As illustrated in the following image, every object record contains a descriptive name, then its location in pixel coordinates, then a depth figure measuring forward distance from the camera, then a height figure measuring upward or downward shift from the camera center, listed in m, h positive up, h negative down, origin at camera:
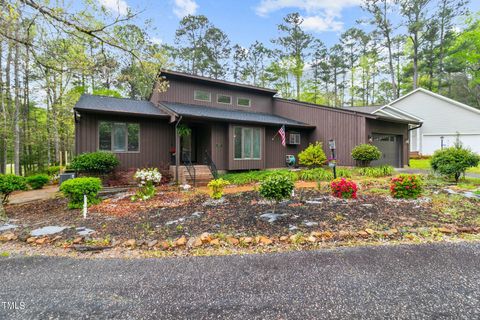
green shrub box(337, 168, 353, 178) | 10.52 -0.76
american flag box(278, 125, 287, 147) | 12.78 +1.40
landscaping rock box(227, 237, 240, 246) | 3.69 -1.36
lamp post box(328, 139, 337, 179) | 8.70 +0.40
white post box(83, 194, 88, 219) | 5.34 -1.26
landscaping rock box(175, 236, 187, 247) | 3.68 -1.36
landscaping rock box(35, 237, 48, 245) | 3.95 -1.43
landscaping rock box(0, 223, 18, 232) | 4.73 -1.46
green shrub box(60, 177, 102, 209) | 6.16 -0.86
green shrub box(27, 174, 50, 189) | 11.05 -1.11
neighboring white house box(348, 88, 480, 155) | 18.83 +3.25
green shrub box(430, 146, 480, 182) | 8.32 -0.16
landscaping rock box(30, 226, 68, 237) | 4.30 -1.42
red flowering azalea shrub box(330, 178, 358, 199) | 6.39 -0.89
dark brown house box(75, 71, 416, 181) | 10.40 +1.61
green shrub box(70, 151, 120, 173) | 9.06 -0.17
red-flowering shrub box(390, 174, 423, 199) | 6.23 -0.83
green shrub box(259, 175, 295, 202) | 5.00 -0.66
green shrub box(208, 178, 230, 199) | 6.86 -0.89
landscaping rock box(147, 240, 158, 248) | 3.68 -1.39
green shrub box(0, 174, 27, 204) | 6.41 -0.73
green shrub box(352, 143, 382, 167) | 11.61 +0.19
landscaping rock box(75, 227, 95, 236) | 4.27 -1.40
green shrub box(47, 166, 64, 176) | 14.30 -0.76
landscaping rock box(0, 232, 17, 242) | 4.12 -1.43
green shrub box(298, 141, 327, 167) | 12.57 +0.00
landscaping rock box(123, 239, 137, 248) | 3.71 -1.39
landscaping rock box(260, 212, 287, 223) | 4.73 -1.26
